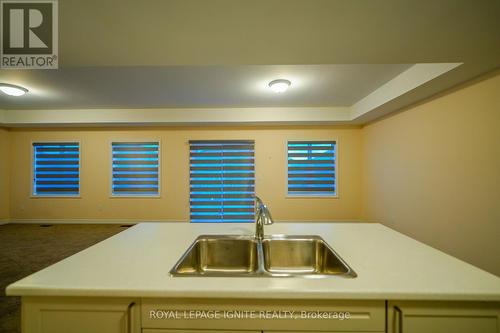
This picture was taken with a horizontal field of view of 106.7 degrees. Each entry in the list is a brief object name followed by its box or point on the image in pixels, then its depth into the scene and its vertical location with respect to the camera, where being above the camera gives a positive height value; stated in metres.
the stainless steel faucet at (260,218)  1.14 -0.33
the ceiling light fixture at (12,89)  2.56 +1.09
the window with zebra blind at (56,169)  4.32 -0.08
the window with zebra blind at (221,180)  4.29 -0.32
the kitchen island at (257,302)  0.68 -0.51
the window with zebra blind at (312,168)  4.31 -0.03
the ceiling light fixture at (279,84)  2.57 +1.16
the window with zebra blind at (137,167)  4.31 -0.03
